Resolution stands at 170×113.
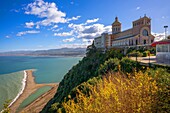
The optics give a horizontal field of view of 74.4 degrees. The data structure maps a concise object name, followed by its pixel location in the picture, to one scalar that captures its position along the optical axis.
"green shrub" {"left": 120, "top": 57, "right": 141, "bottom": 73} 9.36
